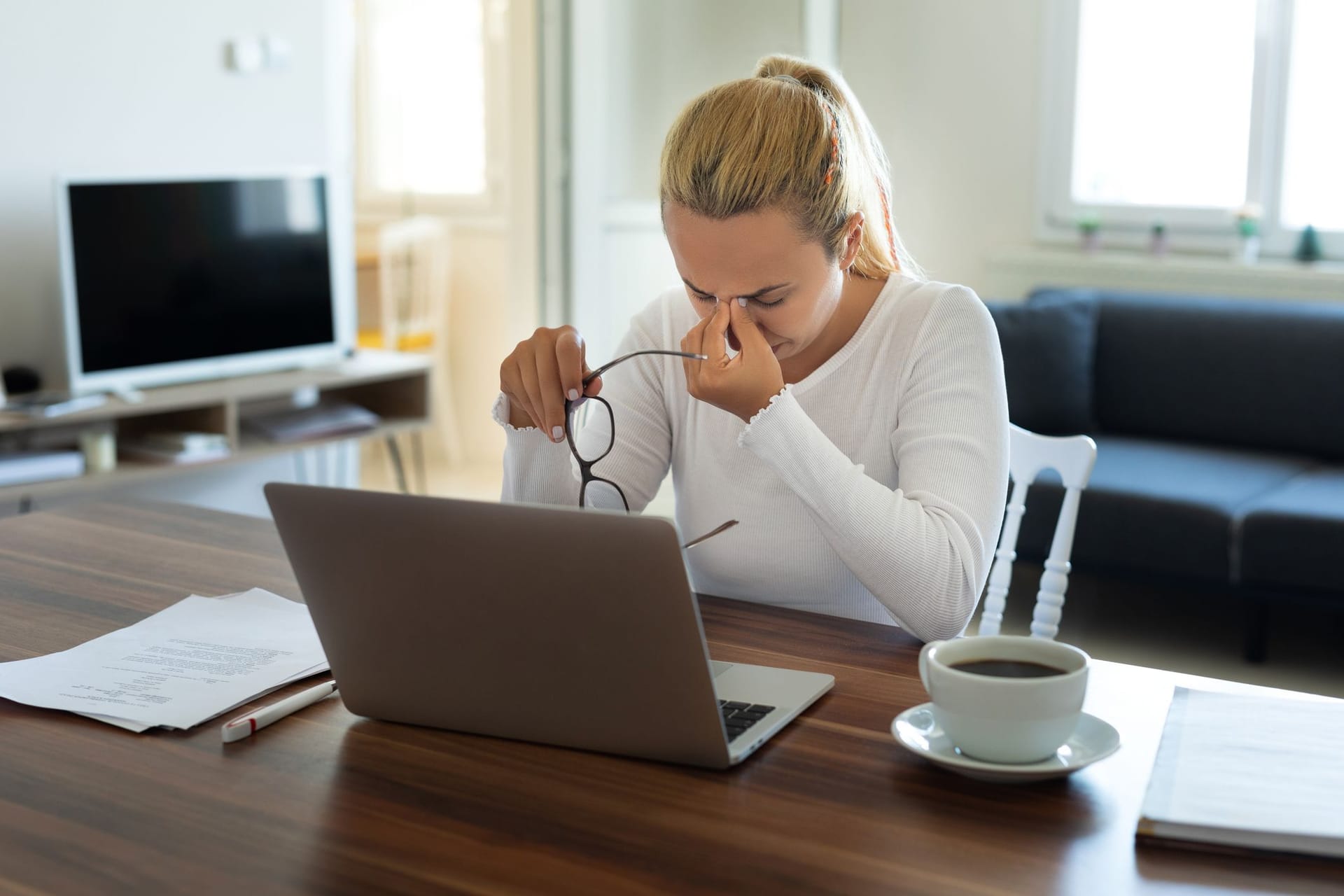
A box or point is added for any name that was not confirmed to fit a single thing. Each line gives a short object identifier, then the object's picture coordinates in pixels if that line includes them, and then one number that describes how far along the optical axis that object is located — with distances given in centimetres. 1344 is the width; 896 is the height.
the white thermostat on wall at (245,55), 357
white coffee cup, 84
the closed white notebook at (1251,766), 79
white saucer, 85
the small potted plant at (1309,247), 371
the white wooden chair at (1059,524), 153
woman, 121
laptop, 87
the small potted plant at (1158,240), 389
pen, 98
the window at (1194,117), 374
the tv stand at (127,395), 323
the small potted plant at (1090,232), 396
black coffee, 90
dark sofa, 294
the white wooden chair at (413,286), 493
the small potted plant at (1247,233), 373
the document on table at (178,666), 103
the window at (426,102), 520
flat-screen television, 317
